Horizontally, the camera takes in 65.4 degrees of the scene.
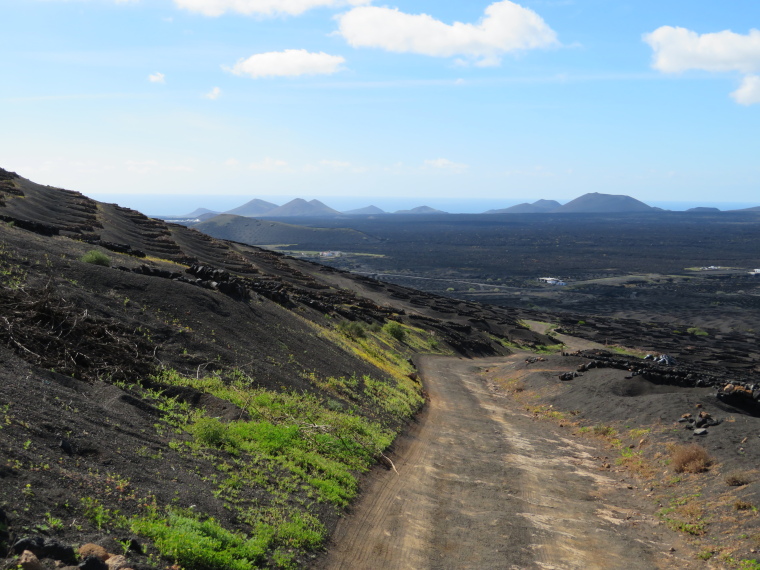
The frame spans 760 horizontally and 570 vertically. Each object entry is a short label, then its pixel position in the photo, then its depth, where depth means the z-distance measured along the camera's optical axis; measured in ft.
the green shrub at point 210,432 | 40.37
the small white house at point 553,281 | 468.34
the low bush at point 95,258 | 80.59
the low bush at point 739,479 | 46.34
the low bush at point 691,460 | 52.26
